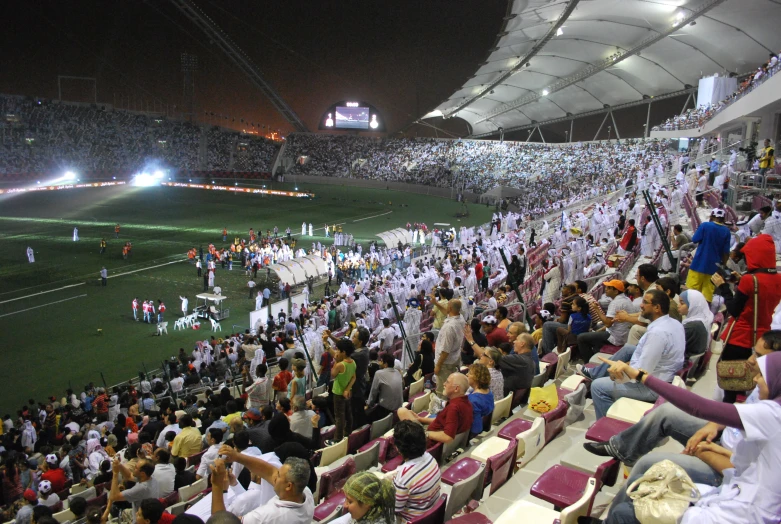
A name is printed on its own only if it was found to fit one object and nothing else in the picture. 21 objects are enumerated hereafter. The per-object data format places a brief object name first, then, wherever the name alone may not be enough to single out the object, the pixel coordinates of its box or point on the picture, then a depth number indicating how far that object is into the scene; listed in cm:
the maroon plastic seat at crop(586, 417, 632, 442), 462
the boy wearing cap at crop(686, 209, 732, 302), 718
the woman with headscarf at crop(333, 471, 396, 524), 343
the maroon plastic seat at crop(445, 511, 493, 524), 398
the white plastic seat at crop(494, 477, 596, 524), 360
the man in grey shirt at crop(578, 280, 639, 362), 691
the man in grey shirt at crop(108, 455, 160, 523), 559
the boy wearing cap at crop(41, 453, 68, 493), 859
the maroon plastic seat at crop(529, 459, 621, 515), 412
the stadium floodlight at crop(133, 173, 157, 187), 6316
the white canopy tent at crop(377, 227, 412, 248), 3045
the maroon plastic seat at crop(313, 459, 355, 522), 494
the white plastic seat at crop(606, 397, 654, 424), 495
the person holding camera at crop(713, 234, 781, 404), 505
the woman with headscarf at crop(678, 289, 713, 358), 593
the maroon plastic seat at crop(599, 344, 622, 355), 711
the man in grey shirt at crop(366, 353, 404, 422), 670
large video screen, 8506
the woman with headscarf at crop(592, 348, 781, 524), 266
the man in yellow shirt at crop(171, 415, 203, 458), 715
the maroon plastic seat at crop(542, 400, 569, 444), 557
